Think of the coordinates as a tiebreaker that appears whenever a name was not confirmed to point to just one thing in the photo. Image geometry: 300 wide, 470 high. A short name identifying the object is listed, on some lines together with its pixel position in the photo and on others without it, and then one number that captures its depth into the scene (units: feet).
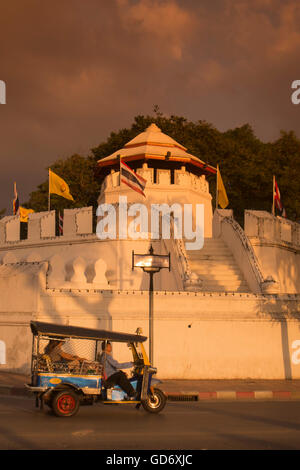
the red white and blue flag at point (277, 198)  102.28
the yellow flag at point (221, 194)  103.86
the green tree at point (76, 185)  153.99
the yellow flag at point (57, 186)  100.99
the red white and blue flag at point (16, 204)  125.80
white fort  60.49
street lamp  55.31
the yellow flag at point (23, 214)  102.40
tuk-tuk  38.45
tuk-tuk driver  40.19
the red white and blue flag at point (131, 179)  82.58
